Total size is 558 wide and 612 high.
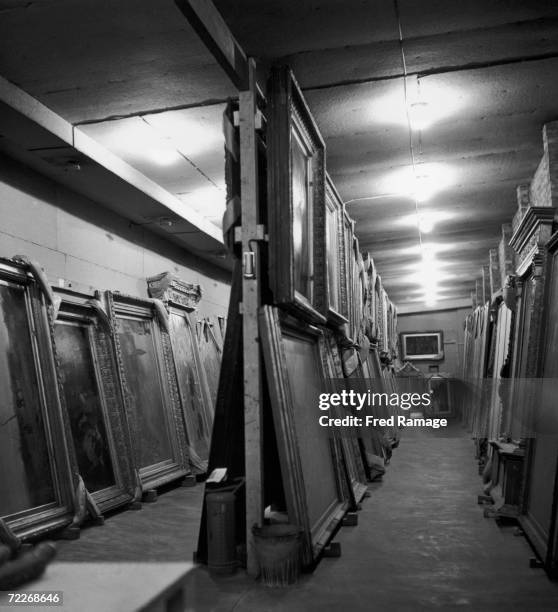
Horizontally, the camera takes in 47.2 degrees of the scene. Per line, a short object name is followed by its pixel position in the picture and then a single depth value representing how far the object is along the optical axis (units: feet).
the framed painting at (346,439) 17.44
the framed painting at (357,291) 25.06
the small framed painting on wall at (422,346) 78.23
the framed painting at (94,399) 17.38
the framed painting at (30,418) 14.10
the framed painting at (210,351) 28.43
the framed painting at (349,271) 22.53
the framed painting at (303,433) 11.43
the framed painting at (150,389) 20.03
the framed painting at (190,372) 23.44
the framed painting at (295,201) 12.19
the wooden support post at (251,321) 11.34
